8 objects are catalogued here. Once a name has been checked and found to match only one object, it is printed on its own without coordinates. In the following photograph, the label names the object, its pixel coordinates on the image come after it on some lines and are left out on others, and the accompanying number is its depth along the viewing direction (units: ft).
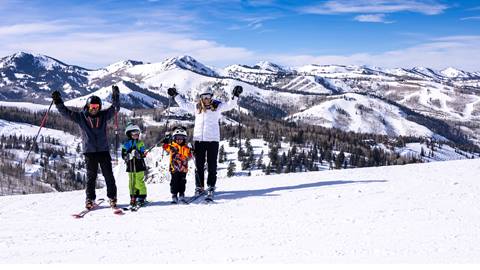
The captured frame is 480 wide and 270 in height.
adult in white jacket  42.55
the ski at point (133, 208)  37.70
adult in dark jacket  38.58
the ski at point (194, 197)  40.74
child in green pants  39.86
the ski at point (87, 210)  35.85
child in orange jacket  40.78
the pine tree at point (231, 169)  497.46
